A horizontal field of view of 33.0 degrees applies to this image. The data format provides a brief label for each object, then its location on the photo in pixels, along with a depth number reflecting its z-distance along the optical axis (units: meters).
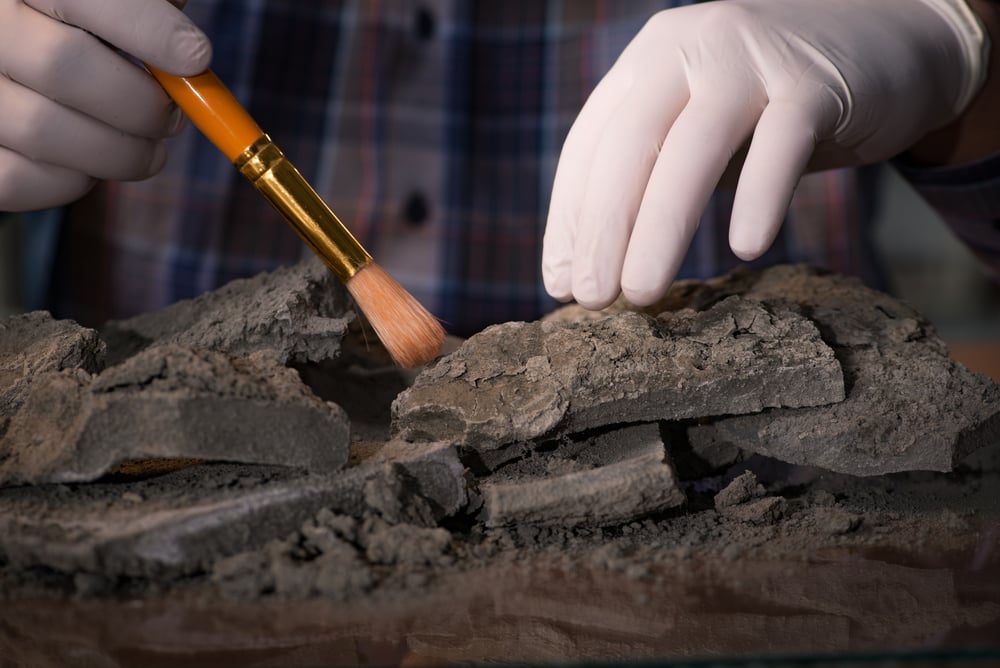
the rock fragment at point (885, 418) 0.47
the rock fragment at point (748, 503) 0.46
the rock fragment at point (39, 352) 0.47
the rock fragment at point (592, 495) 0.45
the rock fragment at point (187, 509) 0.42
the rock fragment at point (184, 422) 0.42
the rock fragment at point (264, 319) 0.48
